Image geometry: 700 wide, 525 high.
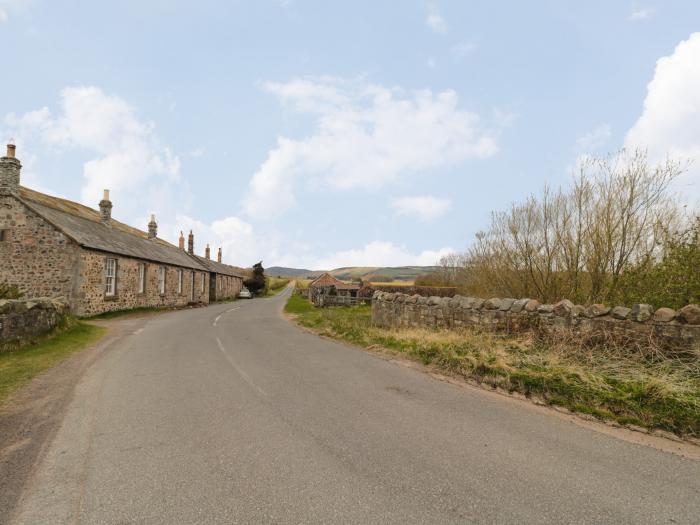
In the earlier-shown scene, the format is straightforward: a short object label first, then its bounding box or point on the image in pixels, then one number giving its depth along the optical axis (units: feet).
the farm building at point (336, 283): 165.99
